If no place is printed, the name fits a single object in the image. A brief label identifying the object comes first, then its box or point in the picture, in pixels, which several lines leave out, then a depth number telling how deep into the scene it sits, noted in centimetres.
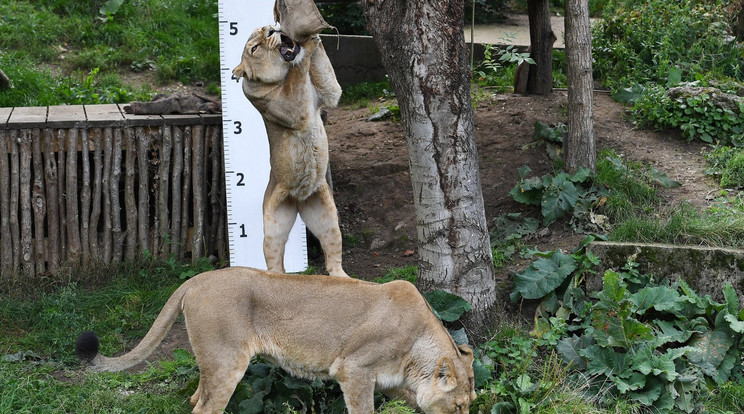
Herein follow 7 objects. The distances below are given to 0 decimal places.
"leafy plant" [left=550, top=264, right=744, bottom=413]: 611
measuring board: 884
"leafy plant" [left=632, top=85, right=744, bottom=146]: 976
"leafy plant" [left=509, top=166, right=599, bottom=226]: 832
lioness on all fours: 534
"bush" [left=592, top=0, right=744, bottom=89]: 1143
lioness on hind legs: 577
